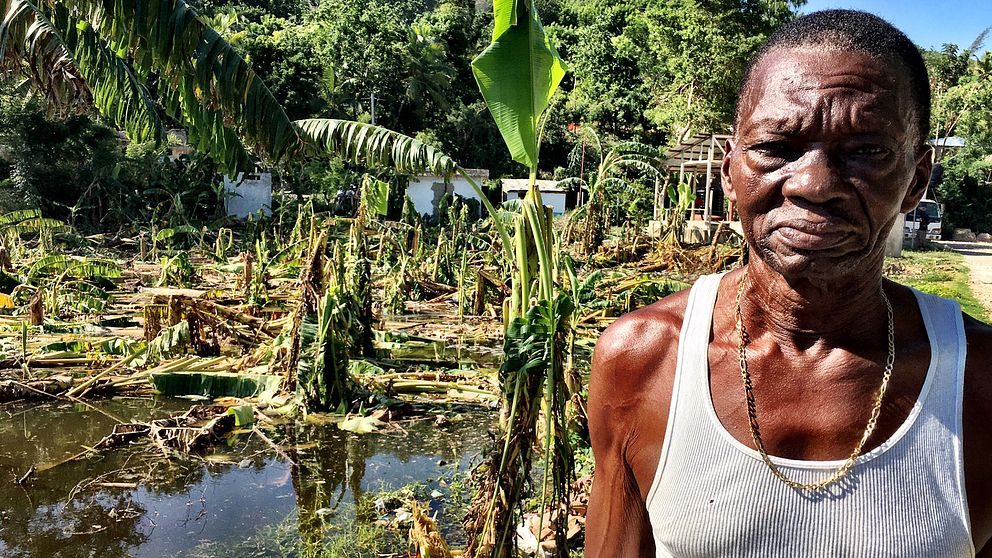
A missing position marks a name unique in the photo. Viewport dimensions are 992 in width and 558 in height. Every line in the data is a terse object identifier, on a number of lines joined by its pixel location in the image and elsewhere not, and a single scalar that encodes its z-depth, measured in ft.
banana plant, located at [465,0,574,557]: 10.82
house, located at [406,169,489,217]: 79.00
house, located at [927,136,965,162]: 99.34
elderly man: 3.66
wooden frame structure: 58.72
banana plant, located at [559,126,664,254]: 48.16
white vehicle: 76.60
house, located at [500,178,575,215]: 72.99
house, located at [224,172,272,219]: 74.28
